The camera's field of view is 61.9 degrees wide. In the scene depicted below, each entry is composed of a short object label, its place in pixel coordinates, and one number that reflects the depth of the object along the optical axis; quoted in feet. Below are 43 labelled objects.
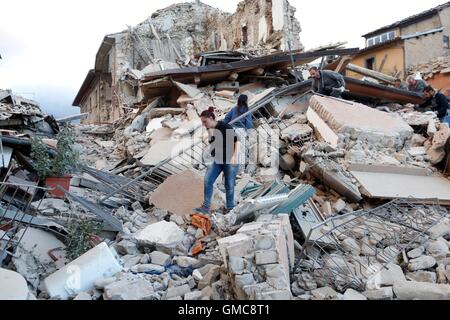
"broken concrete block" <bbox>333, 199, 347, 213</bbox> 14.99
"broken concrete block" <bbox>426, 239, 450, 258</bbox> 11.57
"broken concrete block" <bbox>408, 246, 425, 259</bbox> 11.64
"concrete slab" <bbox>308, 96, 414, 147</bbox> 18.54
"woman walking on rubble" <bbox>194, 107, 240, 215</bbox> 14.11
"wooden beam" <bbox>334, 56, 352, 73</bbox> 30.98
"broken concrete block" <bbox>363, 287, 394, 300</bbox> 9.32
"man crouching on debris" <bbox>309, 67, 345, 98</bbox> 24.73
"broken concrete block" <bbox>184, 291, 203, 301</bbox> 9.32
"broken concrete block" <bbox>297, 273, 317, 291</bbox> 10.05
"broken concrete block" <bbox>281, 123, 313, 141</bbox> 19.38
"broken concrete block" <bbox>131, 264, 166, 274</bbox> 11.16
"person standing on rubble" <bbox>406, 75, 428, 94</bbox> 30.06
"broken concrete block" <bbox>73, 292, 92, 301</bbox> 9.40
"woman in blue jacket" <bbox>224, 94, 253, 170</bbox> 19.48
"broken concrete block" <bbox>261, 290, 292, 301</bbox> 8.48
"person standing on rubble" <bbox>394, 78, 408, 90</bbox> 31.63
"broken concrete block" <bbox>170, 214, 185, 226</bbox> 14.30
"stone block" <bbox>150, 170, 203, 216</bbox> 15.19
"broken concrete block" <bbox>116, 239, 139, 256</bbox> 12.43
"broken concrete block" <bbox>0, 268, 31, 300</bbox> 8.66
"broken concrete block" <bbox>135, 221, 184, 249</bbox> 12.48
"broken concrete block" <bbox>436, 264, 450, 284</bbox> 10.36
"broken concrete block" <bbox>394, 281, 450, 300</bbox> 9.14
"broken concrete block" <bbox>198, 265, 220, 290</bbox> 10.10
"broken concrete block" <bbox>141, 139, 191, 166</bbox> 20.97
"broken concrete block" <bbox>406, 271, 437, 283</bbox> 10.44
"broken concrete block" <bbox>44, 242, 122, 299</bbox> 9.93
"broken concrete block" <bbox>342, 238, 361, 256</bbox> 12.10
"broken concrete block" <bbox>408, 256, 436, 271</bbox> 11.05
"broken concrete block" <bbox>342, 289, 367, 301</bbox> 9.23
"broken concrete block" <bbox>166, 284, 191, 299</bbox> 9.78
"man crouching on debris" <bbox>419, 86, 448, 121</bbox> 25.12
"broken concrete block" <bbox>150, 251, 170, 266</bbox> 11.71
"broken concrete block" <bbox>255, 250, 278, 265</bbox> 9.34
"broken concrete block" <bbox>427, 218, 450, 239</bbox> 12.73
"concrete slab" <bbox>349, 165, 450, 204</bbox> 15.23
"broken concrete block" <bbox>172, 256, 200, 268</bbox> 11.51
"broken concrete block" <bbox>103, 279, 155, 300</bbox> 9.22
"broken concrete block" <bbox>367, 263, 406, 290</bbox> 9.89
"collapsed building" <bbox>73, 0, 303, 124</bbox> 52.90
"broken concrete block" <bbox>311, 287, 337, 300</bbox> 9.35
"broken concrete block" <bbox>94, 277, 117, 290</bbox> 9.90
